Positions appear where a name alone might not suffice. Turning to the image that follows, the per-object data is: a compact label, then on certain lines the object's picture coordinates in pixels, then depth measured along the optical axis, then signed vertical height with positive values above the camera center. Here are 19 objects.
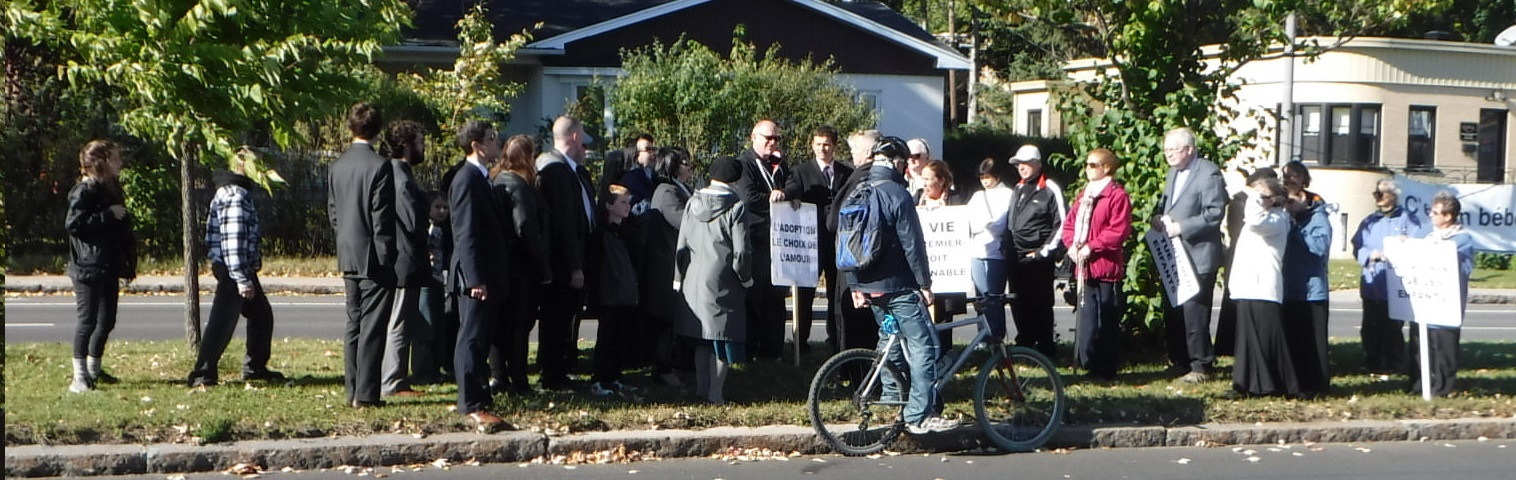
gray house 28.75 +3.09
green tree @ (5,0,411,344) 9.26 +0.86
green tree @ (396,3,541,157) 23.84 +1.77
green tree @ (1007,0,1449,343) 10.81 +0.84
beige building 33.38 +1.99
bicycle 8.28 -1.16
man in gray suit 9.93 -0.15
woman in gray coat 8.91 -0.47
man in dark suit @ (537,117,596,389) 9.06 -0.26
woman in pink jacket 10.13 -0.40
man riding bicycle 8.16 -0.52
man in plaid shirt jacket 9.24 -0.44
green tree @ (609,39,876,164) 24.14 +1.57
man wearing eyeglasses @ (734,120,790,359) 10.31 +0.05
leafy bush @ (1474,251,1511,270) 26.98 -1.12
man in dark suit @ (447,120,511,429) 8.27 -0.48
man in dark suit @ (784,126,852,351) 10.48 +0.05
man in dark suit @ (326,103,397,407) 8.34 -0.30
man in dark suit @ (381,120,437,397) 8.56 -0.36
